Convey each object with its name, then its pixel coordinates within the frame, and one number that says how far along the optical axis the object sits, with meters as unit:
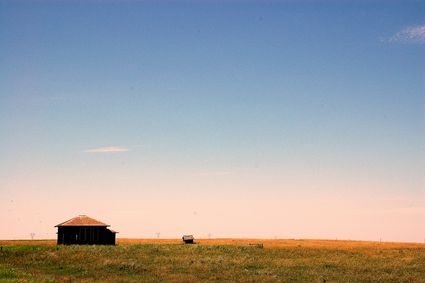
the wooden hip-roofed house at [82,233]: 69.06
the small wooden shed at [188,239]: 76.44
